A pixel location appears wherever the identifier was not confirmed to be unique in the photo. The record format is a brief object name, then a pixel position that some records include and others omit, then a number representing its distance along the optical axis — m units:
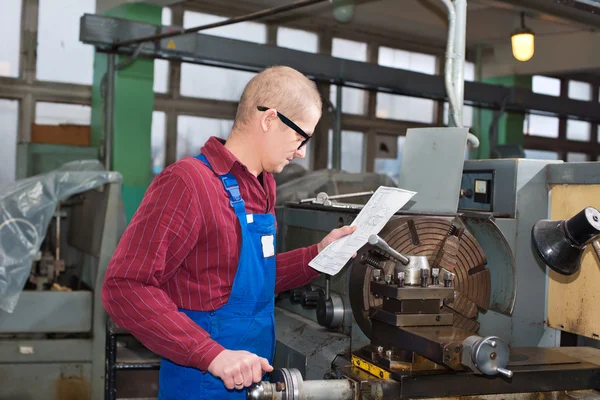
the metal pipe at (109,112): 4.26
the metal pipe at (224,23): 2.21
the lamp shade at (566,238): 1.25
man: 1.05
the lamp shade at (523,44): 4.31
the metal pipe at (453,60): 1.75
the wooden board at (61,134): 4.83
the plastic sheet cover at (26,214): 2.60
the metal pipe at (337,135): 5.04
